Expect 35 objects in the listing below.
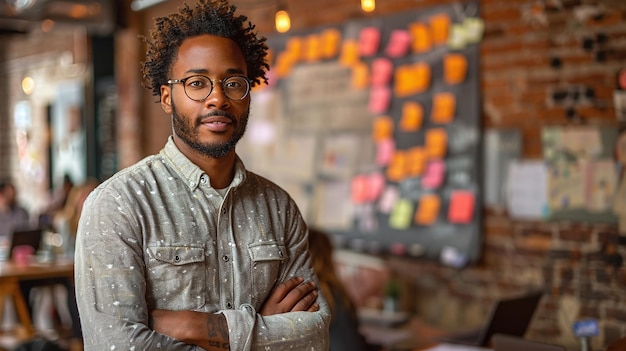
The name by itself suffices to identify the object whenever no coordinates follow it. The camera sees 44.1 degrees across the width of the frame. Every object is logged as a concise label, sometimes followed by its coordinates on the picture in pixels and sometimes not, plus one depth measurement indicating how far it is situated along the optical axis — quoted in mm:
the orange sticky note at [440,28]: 4945
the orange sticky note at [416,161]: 5145
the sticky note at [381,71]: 5366
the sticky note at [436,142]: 5008
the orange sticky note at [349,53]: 5594
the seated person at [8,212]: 7844
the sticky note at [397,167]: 5273
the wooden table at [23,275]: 5559
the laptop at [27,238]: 5977
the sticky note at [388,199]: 5328
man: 1694
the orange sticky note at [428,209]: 5066
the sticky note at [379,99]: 5387
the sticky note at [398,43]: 5250
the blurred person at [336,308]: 3490
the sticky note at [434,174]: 5031
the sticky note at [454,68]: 4887
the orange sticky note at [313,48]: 5891
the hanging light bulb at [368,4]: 3705
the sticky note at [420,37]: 5090
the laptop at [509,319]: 3205
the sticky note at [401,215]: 5234
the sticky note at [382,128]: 5375
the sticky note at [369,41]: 5438
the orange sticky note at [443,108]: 4965
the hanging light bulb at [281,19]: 4672
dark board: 4871
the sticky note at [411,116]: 5188
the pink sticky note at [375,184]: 5414
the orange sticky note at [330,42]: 5746
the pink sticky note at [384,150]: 5359
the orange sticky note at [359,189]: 5535
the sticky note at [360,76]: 5520
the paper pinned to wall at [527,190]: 4438
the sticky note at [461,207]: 4852
